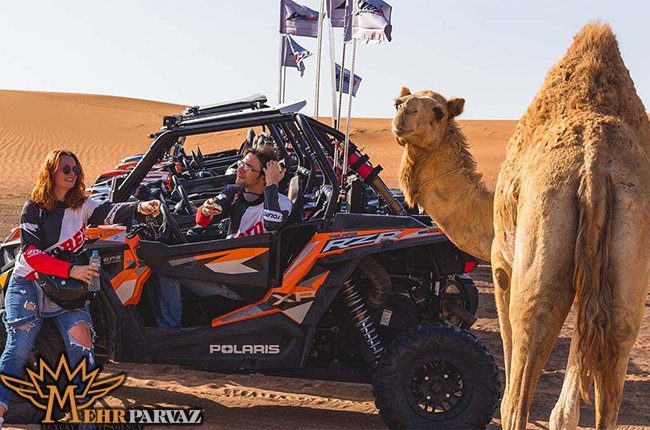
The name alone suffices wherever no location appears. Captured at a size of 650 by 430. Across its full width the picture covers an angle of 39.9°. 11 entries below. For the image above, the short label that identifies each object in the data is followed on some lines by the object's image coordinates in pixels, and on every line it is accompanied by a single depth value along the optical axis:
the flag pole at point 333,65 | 15.72
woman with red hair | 5.06
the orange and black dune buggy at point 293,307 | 5.88
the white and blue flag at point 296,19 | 18.44
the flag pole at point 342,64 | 8.80
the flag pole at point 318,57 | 14.23
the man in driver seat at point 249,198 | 6.05
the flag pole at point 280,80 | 18.78
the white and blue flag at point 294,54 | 20.62
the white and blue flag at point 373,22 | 10.98
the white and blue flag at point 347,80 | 19.61
